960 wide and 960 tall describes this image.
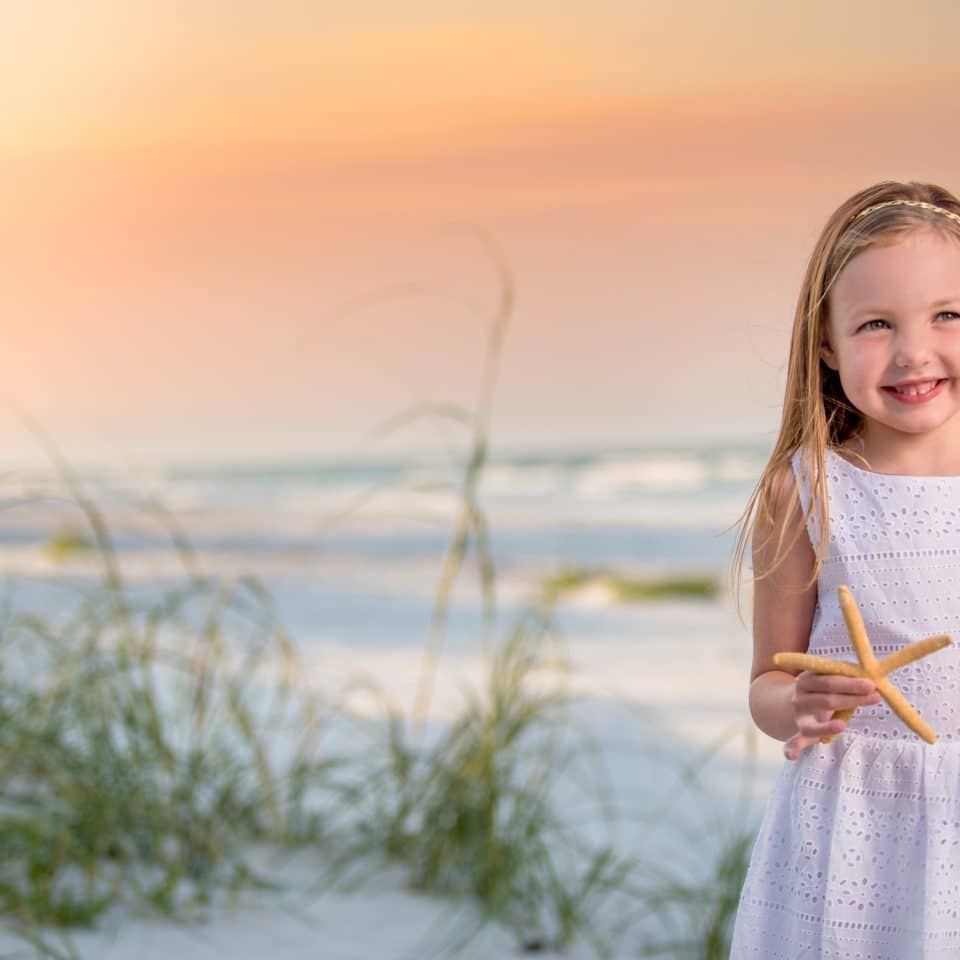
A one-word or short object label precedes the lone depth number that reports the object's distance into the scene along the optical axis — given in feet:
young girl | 7.00
